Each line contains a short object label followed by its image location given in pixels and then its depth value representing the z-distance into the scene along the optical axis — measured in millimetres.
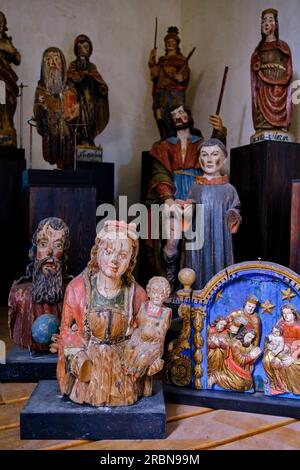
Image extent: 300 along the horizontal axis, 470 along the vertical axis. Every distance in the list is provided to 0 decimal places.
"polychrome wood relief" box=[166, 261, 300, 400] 2289
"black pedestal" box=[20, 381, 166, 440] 2014
